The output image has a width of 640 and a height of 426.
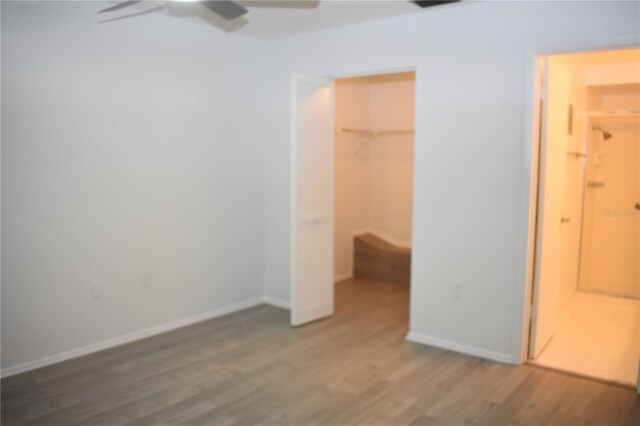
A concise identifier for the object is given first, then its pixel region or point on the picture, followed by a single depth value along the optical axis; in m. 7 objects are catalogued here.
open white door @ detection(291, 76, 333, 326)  4.17
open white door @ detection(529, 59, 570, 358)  3.48
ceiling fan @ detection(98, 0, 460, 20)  2.72
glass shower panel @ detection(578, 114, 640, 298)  3.75
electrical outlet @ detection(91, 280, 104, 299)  3.69
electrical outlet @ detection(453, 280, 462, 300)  3.76
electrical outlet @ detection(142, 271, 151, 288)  4.02
